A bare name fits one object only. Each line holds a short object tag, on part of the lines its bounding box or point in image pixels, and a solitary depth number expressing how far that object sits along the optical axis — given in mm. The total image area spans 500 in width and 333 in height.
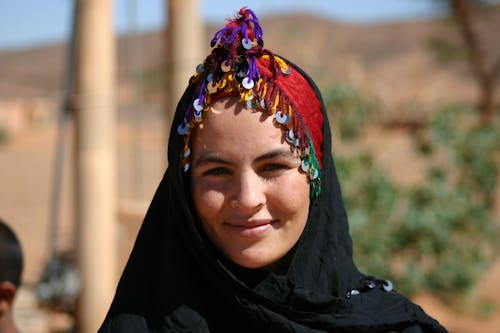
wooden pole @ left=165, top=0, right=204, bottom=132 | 5145
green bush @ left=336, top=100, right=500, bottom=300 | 6957
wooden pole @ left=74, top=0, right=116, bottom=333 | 5379
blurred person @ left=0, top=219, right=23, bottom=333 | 2320
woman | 1629
